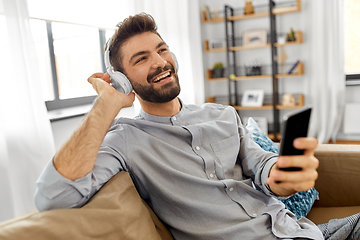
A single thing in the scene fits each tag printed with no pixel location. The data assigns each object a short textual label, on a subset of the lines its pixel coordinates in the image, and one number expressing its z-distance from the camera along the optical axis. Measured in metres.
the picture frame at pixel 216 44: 4.18
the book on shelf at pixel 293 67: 3.76
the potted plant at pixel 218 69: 4.19
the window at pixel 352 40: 3.83
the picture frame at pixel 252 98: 4.03
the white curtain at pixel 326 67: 3.60
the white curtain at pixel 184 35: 2.97
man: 0.87
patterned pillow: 1.36
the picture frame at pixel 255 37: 3.97
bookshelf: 3.74
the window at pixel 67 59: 2.43
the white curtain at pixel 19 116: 1.65
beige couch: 0.68
